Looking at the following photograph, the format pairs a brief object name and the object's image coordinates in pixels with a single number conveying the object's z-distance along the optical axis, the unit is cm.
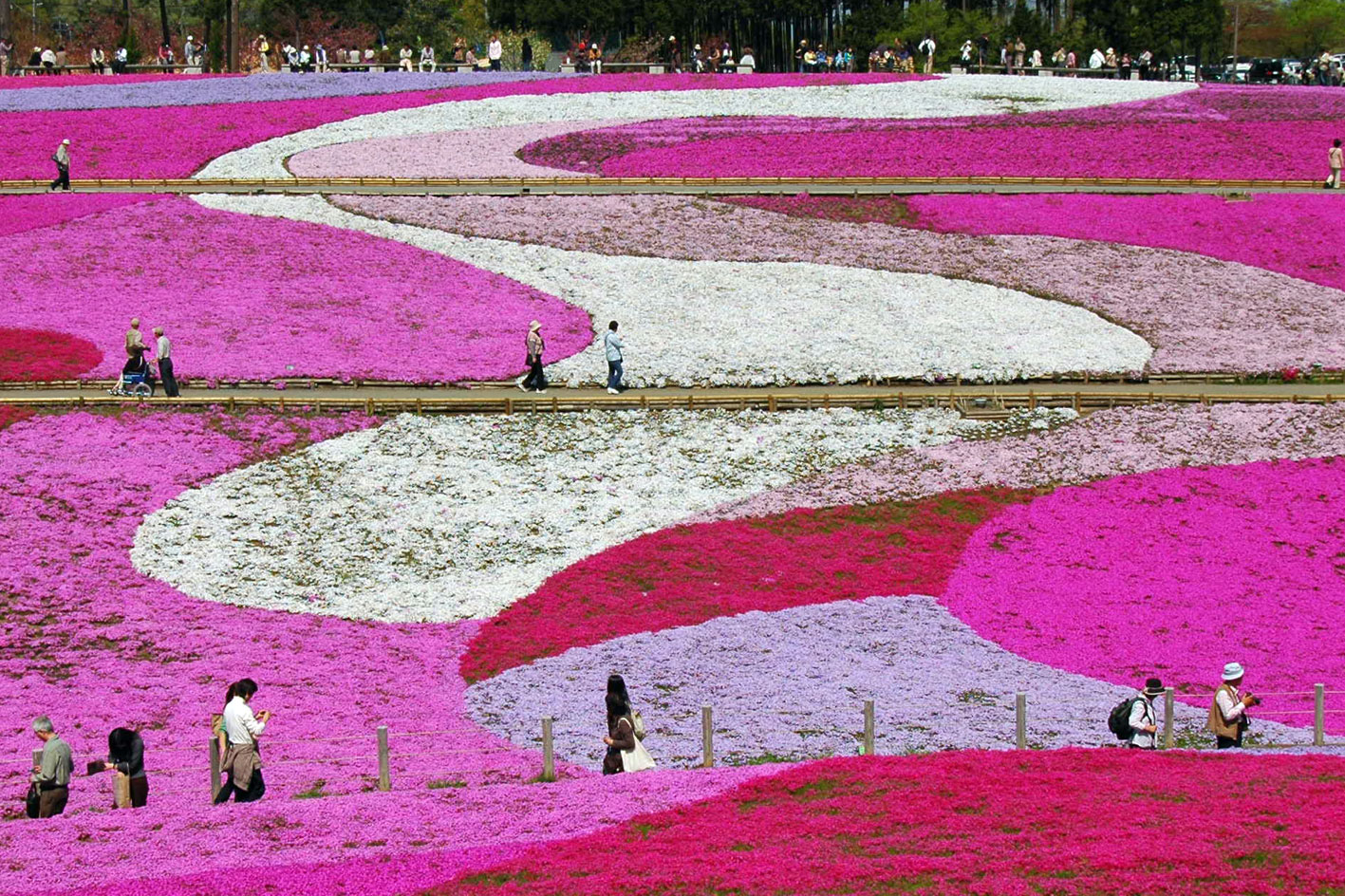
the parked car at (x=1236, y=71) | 10449
